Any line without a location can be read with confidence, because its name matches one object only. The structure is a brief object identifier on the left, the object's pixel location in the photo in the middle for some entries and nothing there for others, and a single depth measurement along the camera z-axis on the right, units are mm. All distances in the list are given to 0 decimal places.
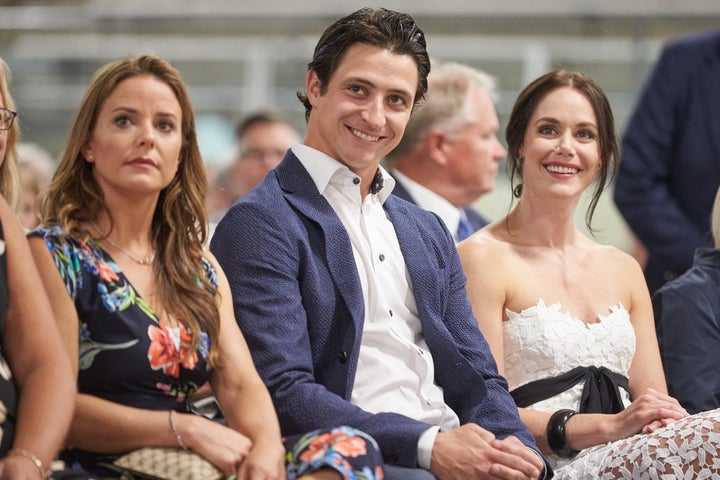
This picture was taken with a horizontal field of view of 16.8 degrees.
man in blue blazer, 5411
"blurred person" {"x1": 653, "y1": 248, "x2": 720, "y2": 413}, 6799
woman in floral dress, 4964
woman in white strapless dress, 6170
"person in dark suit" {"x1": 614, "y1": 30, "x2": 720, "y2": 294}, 8585
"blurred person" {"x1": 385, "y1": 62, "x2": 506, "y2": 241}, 9432
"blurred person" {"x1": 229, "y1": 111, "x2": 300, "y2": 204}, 11912
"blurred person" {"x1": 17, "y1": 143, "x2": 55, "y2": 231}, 10028
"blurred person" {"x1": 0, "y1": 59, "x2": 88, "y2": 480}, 4621
